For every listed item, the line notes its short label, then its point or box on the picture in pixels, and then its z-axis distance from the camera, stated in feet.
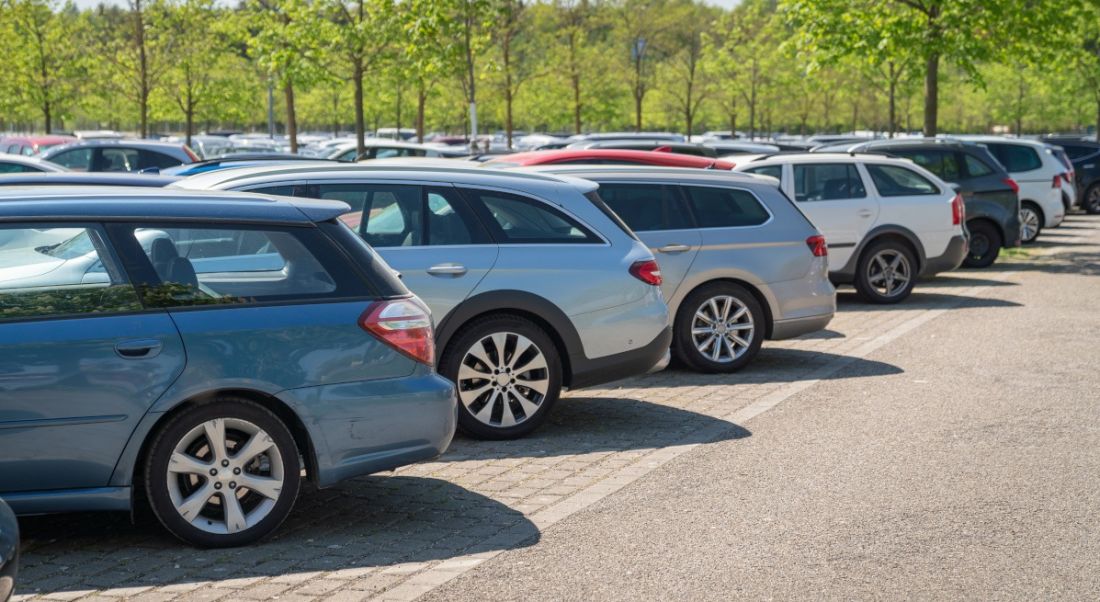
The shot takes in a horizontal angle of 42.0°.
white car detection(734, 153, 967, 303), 52.19
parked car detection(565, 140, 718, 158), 77.92
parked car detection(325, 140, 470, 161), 94.63
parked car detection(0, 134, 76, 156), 98.43
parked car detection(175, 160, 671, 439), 27.99
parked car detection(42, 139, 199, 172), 70.08
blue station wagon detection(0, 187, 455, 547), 18.79
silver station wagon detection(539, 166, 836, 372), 36.24
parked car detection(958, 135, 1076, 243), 78.84
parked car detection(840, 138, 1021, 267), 65.62
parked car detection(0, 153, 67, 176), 57.82
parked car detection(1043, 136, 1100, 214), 112.98
